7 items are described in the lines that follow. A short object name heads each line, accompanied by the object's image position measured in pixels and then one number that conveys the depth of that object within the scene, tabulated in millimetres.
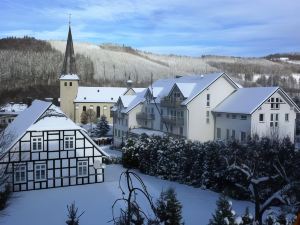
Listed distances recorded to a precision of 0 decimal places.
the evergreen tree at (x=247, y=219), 10576
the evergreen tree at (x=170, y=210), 11937
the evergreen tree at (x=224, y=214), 10120
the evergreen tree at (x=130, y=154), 24352
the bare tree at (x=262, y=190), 11777
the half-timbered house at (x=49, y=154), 19147
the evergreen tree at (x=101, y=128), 43501
